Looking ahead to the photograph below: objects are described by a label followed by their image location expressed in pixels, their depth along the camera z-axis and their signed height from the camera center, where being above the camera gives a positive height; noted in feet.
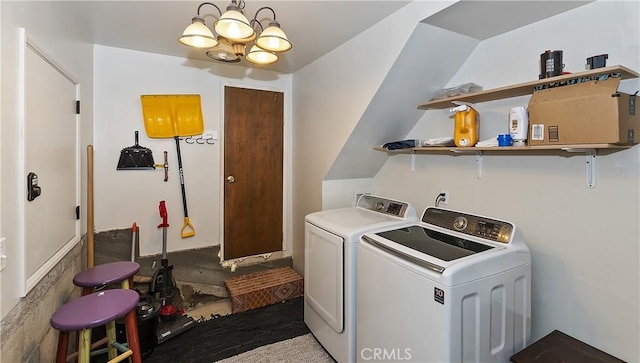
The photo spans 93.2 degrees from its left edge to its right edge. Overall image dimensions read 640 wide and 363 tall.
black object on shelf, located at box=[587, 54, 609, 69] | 4.64 +1.80
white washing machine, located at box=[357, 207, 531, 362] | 4.57 -1.94
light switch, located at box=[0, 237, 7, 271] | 3.84 -1.00
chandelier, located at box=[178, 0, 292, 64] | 4.98 +2.55
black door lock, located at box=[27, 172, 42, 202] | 4.63 -0.15
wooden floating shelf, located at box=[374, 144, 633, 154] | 4.58 +0.57
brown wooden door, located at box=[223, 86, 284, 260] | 10.60 +0.23
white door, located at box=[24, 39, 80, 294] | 4.70 +0.30
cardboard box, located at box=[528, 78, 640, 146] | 4.36 +0.97
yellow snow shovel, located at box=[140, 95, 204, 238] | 9.29 +1.87
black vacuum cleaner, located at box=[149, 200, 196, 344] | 7.92 -3.47
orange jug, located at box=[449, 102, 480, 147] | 6.48 +1.13
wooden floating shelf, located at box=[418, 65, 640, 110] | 4.49 +1.67
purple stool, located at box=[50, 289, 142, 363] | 4.58 -2.16
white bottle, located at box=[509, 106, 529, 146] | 5.53 +0.96
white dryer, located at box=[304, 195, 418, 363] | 6.40 -2.01
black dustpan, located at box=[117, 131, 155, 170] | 9.10 +0.59
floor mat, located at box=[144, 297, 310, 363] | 7.28 -4.20
